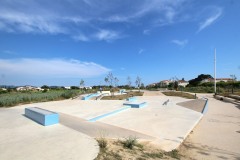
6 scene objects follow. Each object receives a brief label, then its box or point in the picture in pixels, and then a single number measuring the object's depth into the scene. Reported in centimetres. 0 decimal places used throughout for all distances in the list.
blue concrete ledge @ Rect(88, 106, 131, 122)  613
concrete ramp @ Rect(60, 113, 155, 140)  430
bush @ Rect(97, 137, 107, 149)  336
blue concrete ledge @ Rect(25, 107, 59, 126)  525
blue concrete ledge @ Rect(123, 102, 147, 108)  940
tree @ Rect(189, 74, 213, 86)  6084
